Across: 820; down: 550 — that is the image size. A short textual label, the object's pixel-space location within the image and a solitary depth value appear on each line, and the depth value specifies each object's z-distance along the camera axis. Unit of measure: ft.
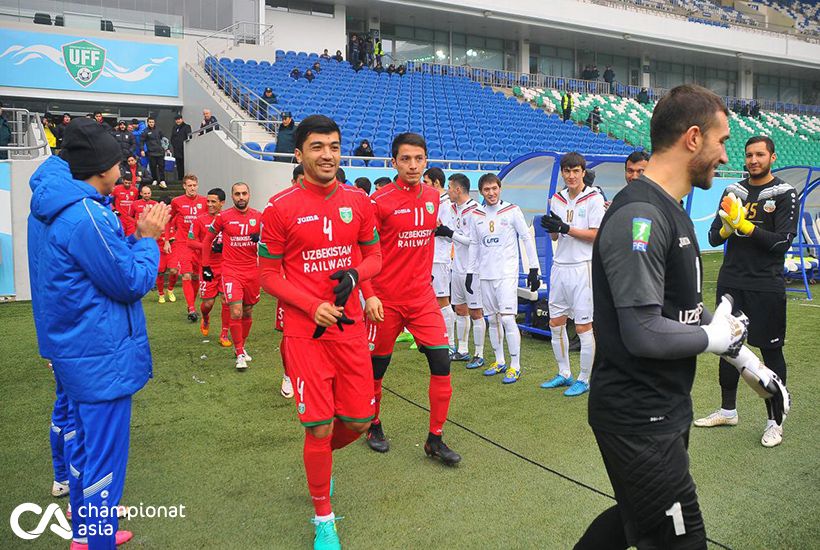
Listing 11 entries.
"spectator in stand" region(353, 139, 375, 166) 49.88
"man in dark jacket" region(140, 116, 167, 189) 54.19
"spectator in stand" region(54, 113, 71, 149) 54.70
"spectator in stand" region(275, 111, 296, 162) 46.70
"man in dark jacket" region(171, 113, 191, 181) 58.70
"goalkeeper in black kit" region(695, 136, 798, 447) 15.03
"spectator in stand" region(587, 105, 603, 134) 88.03
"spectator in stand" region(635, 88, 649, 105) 106.01
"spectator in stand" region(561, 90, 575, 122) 87.01
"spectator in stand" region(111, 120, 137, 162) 52.77
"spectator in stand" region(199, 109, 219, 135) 54.22
